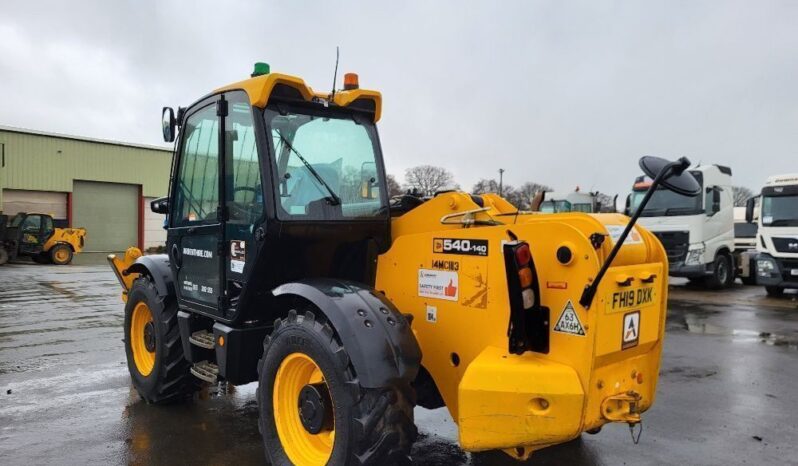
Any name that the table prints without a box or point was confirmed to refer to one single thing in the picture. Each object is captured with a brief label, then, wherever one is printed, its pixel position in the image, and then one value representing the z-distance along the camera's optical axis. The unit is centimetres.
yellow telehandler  304
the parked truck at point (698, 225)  1485
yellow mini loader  2414
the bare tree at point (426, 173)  5176
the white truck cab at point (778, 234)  1335
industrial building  3045
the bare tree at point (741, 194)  5711
